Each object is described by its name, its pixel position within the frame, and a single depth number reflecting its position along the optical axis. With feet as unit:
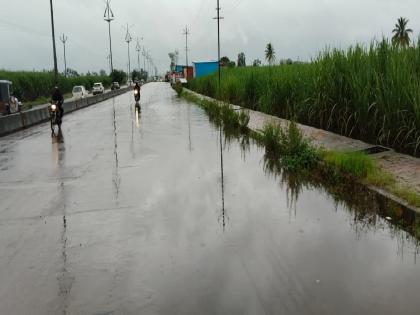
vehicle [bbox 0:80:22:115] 110.22
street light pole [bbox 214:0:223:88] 153.58
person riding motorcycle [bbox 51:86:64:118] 75.66
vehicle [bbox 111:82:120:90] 322.55
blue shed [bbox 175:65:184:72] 430.69
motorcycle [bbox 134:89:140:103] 136.05
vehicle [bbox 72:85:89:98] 217.97
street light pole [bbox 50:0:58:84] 142.78
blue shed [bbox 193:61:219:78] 255.80
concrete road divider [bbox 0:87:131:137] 70.79
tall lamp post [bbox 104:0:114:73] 281.09
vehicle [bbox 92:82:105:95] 255.70
